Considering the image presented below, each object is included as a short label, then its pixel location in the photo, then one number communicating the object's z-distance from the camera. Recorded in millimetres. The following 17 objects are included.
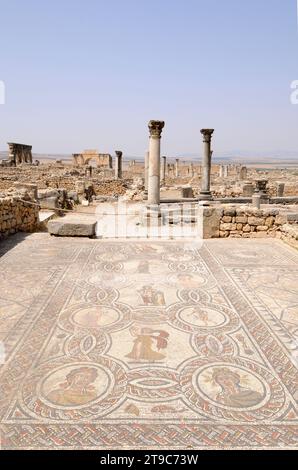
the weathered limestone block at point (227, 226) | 7684
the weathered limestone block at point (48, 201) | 13894
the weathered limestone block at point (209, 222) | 7547
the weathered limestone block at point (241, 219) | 7621
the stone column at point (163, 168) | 29781
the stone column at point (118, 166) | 28872
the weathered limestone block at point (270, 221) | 7634
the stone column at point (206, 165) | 12766
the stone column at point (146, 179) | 14422
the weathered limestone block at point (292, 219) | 7641
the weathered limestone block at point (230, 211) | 7637
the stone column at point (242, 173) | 32950
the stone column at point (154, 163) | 10464
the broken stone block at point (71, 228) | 7254
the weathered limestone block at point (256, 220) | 7633
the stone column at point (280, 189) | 18734
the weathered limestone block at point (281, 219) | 7602
